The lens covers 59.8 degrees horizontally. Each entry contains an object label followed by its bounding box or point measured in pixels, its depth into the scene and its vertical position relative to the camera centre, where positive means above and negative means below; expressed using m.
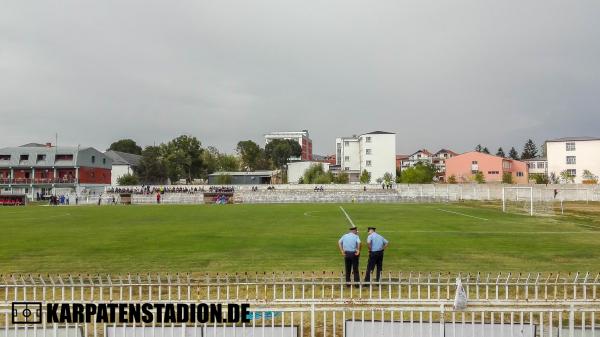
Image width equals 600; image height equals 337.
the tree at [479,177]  110.00 +0.53
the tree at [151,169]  119.19 +3.26
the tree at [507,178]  110.32 +0.37
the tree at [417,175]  108.50 +1.17
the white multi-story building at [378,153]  125.06 +6.74
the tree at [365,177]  120.36 +0.96
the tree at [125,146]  173.00 +12.48
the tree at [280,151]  168.88 +10.07
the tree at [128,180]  112.81 +0.75
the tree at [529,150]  197.50 +11.03
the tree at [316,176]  113.69 +1.30
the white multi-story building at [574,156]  108.75 +4.97
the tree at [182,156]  124.19 +6.52
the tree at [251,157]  161.50 +8.01
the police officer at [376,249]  15.21 -2.01
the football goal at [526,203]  52.44 -2.86
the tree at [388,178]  115.88 +0.65
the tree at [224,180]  121.62 +0.60
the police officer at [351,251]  15.26 -2.05
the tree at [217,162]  147.88 +6.00
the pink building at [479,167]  123.38 +3.20
